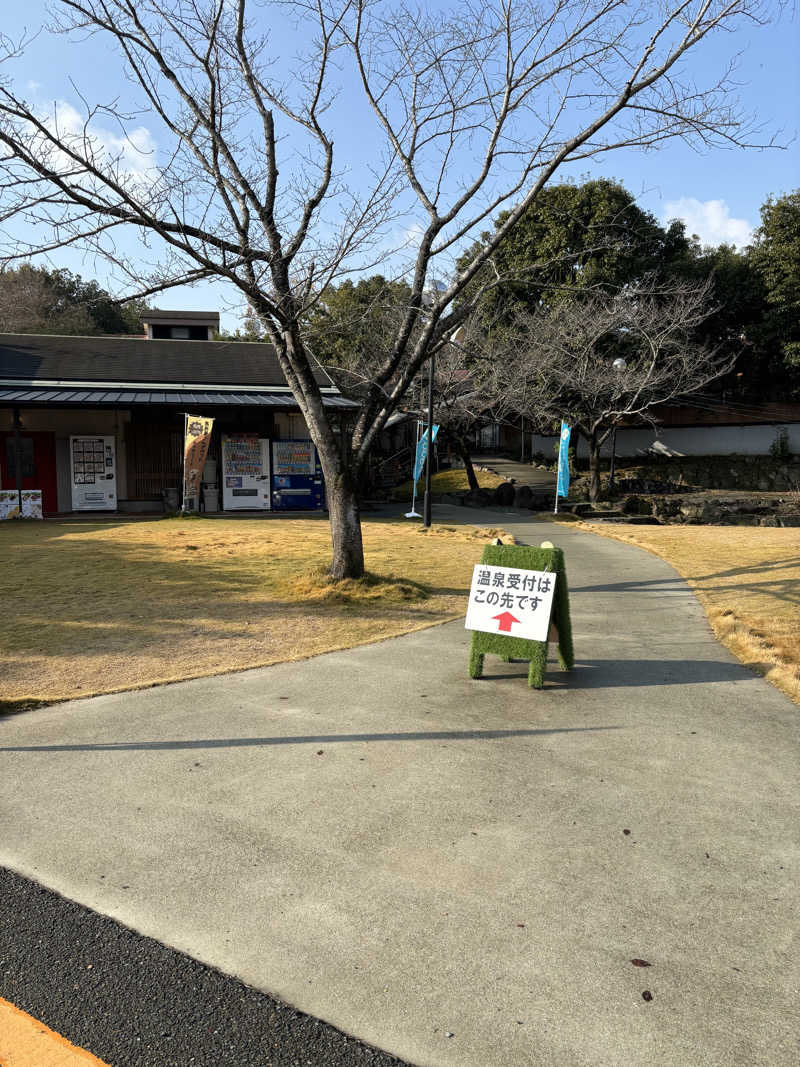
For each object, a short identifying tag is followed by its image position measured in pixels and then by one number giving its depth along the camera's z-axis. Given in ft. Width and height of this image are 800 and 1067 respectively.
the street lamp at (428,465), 53.36
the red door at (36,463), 61.57
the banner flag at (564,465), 63.87
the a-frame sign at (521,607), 18.42
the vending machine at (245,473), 65.57
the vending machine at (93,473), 63.10
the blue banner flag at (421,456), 63.66
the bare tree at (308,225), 24.35
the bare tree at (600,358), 72.43
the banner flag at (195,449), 56.75
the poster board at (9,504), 57.52
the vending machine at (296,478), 66.95
